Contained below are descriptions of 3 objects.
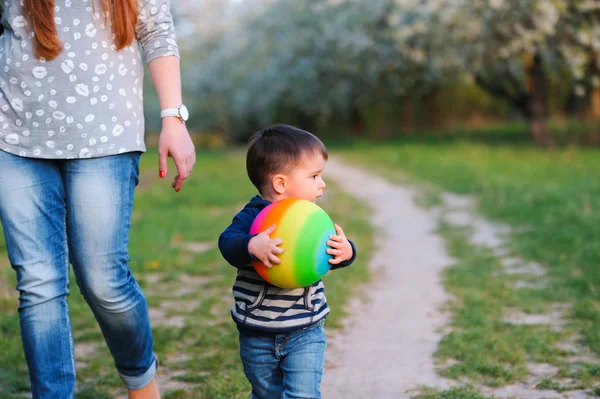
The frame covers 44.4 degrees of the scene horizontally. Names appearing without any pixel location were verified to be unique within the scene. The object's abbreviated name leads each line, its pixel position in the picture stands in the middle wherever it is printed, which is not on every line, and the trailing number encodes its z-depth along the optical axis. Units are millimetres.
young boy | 2467
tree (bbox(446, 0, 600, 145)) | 14297
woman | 2479
